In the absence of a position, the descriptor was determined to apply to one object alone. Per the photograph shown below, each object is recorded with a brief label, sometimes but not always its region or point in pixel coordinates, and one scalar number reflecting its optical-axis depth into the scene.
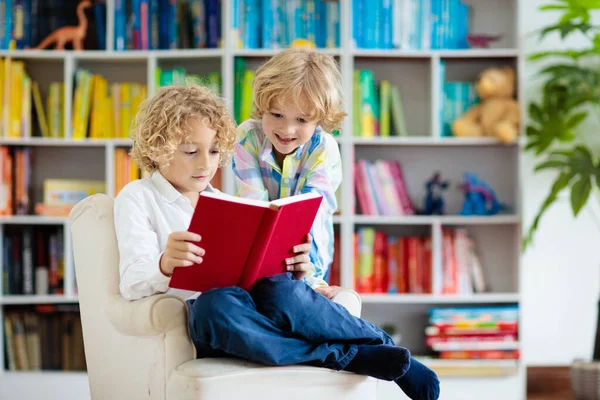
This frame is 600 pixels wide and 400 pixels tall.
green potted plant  3.17
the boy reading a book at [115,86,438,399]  1.65
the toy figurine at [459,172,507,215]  3.49
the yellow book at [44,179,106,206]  3.47
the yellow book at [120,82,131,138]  3.48
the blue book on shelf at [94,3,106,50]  3.50
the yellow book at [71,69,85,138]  3.46
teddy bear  3.38
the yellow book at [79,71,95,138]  3.46
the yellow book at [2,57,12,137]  3.44
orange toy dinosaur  3.46
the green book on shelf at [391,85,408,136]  3.47
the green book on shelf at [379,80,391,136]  3.47
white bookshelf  3.39
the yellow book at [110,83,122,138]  3.48
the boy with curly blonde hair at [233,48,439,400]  1.73
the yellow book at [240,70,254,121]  3.43
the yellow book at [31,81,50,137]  3.50
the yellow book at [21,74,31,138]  3.46
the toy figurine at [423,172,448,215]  3.50
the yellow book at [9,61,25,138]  3.46
